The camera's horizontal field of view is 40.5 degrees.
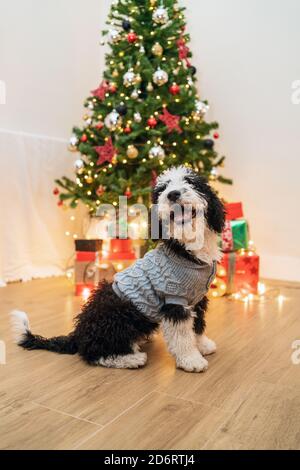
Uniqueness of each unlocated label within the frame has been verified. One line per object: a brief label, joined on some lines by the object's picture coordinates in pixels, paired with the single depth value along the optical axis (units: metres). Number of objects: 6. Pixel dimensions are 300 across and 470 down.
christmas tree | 2.89
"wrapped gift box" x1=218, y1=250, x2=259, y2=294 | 2.70
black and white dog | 1.47
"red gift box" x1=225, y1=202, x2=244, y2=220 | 3.04
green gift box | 2.84
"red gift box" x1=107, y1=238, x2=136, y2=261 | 2.84
